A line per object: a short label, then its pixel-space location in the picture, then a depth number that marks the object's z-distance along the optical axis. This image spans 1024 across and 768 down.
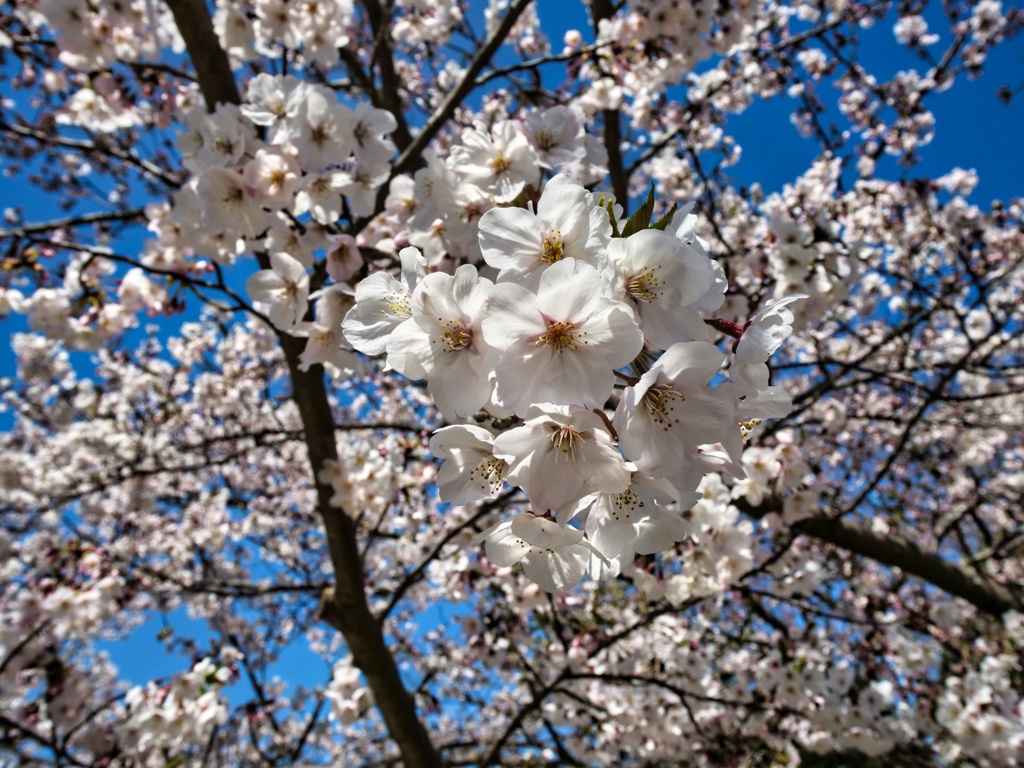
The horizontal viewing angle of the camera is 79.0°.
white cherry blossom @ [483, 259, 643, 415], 0.15
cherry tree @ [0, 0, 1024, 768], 0.17
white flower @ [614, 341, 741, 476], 0.15
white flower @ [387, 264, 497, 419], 0.17
